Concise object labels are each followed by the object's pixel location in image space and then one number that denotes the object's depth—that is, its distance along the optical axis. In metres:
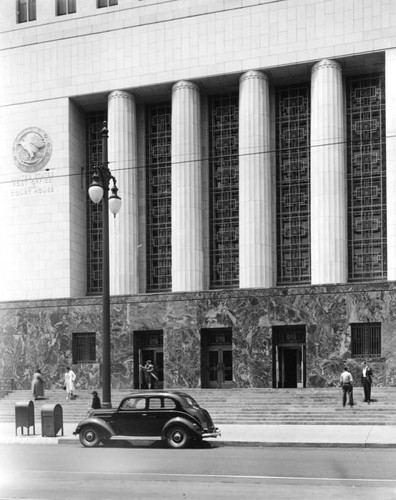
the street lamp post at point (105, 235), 24.55
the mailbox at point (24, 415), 26.89
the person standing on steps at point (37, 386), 37.53
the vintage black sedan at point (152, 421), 22.25
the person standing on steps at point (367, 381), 32.31
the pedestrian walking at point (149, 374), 38.72
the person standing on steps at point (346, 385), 31.55
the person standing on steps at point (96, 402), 26.67
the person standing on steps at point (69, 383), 37.75
